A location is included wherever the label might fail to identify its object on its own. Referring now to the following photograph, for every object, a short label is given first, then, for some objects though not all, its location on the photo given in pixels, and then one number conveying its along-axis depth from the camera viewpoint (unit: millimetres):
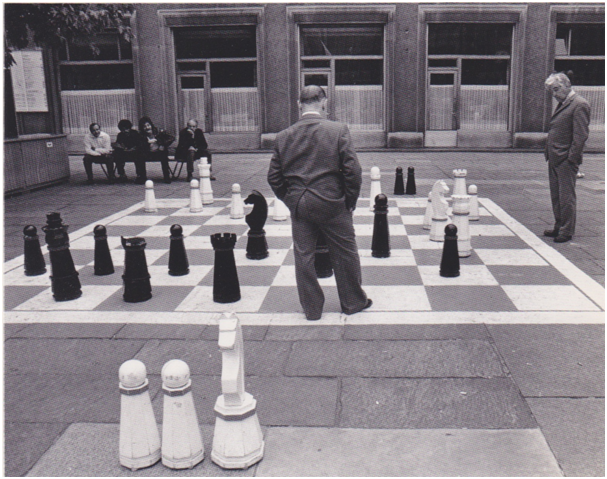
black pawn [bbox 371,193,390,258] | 6821
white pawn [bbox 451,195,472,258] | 6945
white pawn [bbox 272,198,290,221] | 8977
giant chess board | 5230
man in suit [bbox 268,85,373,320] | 4754
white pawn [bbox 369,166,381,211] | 9102
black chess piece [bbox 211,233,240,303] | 5496
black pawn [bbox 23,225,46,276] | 6516
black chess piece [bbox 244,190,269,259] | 6664
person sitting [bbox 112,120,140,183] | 13719
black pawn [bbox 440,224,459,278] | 6098
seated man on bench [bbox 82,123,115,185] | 13672
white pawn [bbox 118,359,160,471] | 3023
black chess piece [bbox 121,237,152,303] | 5562
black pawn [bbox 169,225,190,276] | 6307
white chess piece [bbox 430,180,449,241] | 7617
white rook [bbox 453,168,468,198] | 8266
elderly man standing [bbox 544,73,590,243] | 7362
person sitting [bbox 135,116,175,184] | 13422
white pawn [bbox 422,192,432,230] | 8320
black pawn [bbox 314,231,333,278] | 6262
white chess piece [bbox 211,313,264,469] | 3027
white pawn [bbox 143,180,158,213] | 9914
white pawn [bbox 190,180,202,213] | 9812
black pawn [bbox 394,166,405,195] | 10953
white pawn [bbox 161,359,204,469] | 2973
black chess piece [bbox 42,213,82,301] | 5672
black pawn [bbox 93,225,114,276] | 6477
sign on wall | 19969
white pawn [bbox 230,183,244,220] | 9133
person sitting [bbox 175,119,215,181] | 13492
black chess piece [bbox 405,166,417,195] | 11047
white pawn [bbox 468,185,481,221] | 8727
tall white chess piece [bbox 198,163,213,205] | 10516
